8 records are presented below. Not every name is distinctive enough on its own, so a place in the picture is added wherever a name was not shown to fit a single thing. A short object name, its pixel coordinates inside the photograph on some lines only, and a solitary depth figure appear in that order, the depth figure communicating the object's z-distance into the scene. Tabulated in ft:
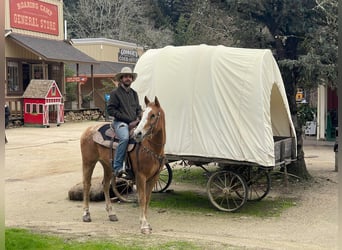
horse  24.62
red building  88.63
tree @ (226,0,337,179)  36.99
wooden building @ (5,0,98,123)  92.27
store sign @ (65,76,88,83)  101.55
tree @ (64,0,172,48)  166.09
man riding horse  26.43
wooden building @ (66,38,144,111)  122.62
